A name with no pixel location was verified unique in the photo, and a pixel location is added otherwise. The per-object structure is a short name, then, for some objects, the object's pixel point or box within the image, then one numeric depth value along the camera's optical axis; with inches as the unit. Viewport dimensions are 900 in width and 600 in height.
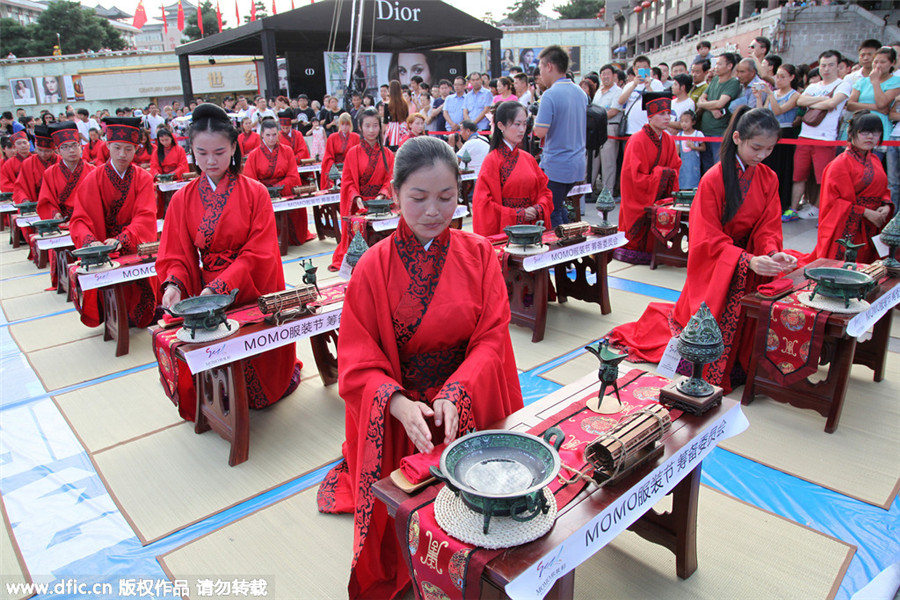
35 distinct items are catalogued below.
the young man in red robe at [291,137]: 330.3
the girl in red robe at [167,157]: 352.5
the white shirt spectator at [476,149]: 295.6
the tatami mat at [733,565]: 76.2
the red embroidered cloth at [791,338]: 107.6
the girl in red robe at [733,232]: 124.5
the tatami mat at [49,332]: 180.7
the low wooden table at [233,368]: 101.9
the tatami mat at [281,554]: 80.5
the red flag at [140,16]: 919.6
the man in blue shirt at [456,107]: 388.5
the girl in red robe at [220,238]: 117.4
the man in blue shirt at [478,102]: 379.9
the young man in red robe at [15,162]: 284.4
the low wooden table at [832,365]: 108.7
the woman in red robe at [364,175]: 224.4
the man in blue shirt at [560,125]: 190.5
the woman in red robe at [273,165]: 271.6
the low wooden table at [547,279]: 159.9
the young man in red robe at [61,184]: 218.5
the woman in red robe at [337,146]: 296.9
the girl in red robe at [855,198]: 160.6
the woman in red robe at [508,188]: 178.2
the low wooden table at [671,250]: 216.4
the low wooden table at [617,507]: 49.4
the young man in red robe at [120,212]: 170.6
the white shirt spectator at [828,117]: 244.2
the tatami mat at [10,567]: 81.8
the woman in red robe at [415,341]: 67.7
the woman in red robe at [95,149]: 433.1
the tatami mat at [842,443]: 96.9
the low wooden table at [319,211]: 255.8
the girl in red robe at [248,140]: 382.9
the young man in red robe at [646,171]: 212.4
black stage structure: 552.7
